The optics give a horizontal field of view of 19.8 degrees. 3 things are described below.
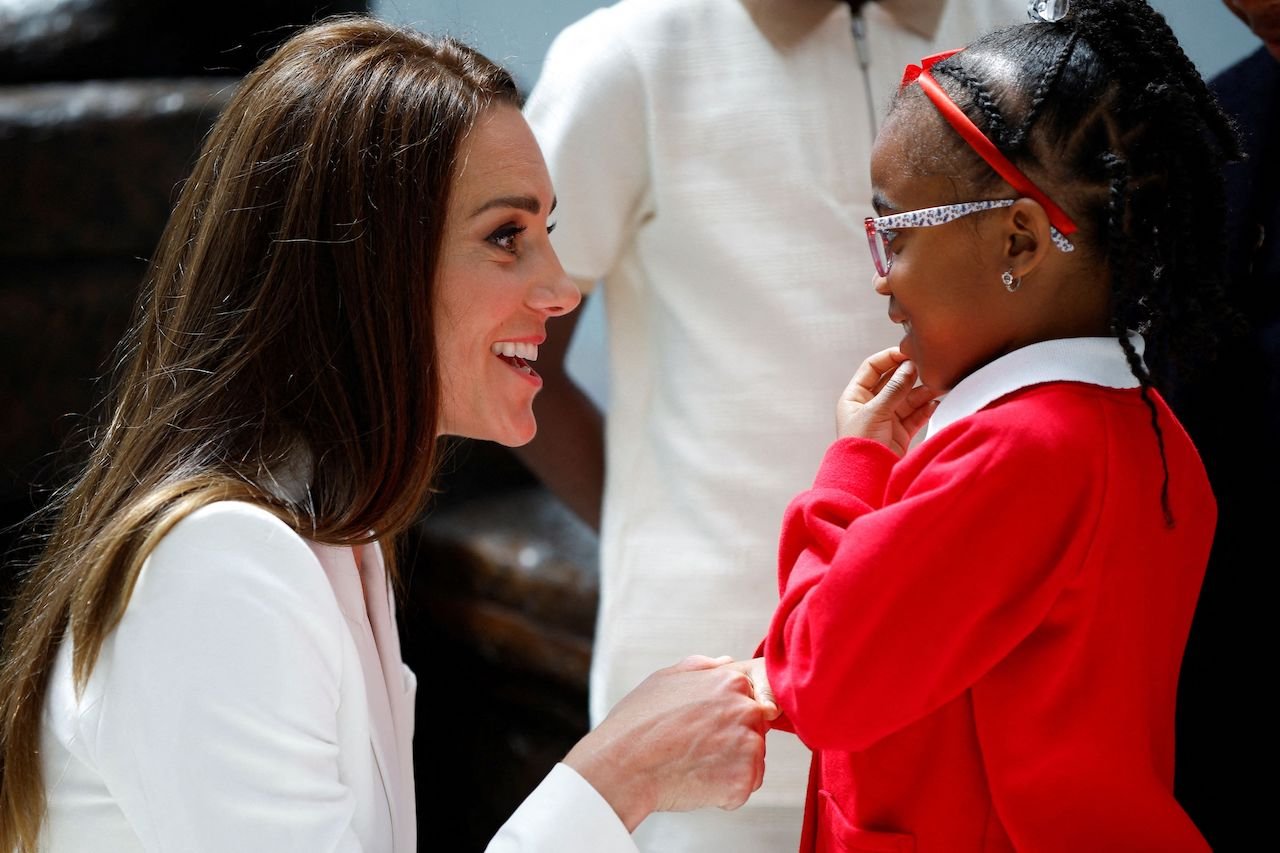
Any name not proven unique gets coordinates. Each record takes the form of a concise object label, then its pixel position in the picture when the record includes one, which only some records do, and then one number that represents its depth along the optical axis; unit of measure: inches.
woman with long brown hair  81.8
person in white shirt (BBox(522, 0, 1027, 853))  94.3
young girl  81.6
